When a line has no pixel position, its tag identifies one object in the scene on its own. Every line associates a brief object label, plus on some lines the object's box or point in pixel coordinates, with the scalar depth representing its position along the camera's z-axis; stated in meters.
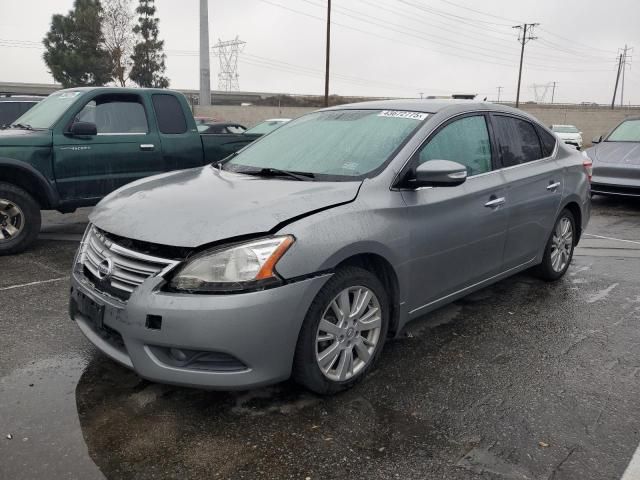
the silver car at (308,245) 2.65
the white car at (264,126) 15.98
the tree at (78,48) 42.66
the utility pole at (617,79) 74.70
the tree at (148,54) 43.62
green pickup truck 6.00
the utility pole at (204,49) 27.62
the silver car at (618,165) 9.21
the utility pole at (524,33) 60.19
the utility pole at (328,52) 30.00
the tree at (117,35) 37.91
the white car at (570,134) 29.28
